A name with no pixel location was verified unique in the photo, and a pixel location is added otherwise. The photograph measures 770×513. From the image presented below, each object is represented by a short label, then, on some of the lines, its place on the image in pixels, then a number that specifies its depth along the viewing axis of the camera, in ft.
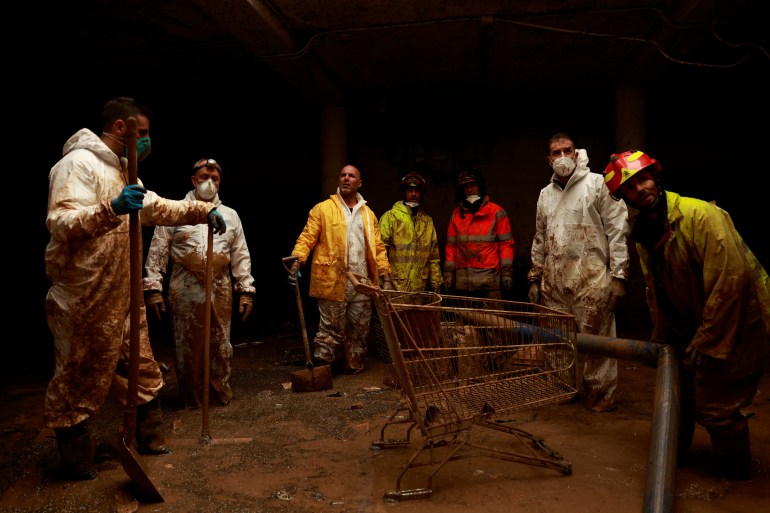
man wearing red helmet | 8.99
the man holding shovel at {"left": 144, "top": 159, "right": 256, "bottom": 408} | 14.76
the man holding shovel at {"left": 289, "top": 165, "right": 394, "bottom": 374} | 18.48
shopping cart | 8.93
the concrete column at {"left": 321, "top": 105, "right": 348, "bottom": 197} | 25.43
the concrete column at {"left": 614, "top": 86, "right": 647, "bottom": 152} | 23.62
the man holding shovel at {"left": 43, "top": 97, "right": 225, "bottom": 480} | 9.55
